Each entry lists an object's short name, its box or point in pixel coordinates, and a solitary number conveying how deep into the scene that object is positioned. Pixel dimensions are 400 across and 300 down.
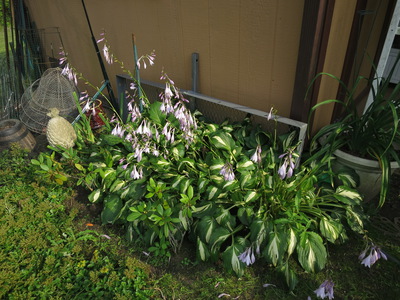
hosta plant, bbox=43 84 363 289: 1.75
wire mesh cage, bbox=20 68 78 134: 3.82
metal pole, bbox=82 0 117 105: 3.74
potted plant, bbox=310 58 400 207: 1.93
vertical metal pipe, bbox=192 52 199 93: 2.78
